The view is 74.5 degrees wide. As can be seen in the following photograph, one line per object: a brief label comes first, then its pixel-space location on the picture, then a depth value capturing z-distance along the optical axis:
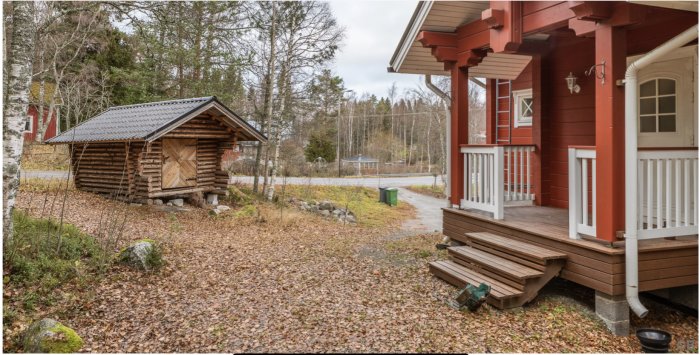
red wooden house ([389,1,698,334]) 4.40
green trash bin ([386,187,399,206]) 19.52
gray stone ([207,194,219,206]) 12.54
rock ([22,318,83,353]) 3.56
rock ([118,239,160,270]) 5.73
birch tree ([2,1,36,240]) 5.11
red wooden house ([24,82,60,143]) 22.79
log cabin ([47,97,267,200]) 10.70
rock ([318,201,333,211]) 16.03
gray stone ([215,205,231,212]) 11.76
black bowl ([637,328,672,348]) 3.73
